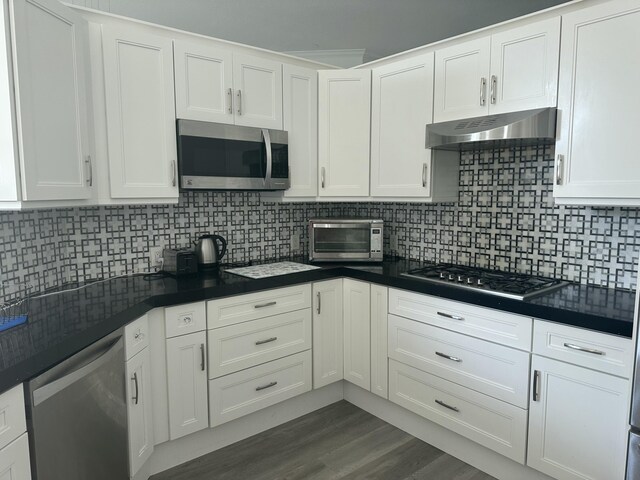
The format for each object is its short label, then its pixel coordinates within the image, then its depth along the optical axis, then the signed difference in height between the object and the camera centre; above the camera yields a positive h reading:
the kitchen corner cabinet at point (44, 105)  1.56 +0.37
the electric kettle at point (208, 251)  2.57 -0.32
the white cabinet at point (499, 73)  2.01 +0.64
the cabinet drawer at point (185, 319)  2.06 -0.59
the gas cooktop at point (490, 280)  2.03 -0.44
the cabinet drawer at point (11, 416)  1.17 -0.61
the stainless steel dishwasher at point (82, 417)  1.31 -0.76
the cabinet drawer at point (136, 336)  1.82 -0.61
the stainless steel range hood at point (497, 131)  1.99 +0.33
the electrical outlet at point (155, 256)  2.57 -0.35
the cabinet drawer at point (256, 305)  2.22 -0.59
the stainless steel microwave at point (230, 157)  2.34 +0.24
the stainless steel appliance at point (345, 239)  2.86 -0.28
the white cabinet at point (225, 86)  2.32 +0.65
